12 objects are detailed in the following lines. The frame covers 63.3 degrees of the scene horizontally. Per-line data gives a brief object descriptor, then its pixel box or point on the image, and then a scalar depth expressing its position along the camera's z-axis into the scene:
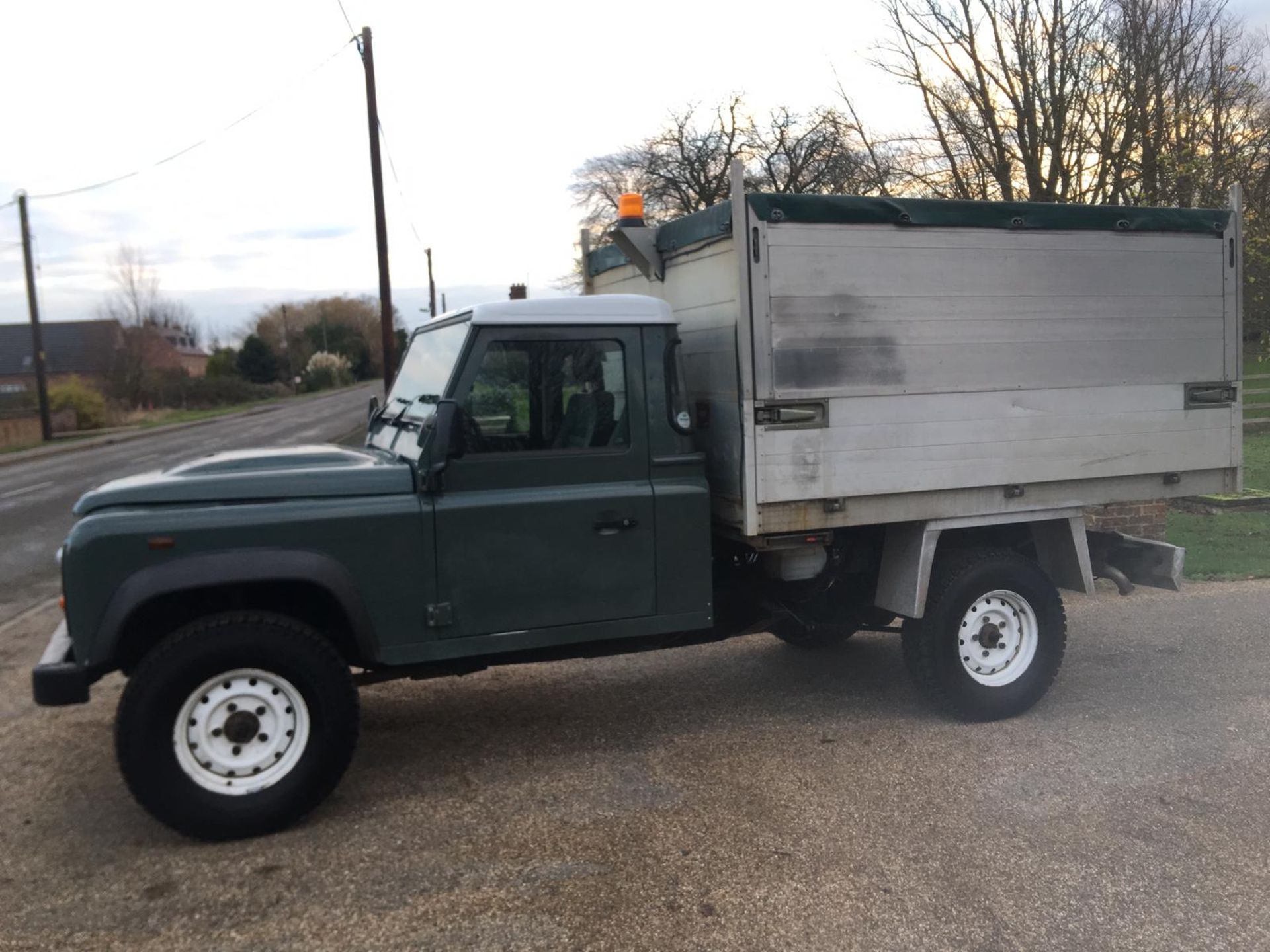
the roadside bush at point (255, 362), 65.56
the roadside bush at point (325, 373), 65.81
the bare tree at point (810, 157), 21.81
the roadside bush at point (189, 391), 47.75
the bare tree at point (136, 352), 45.25
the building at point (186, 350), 70.13
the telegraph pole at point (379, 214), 16.64
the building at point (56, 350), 54.34
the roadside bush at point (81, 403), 35.56
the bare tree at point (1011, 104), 17.73
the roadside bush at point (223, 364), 61.66
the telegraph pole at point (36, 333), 29.72
